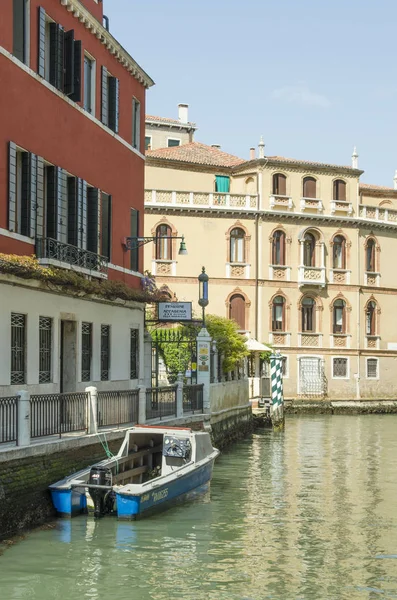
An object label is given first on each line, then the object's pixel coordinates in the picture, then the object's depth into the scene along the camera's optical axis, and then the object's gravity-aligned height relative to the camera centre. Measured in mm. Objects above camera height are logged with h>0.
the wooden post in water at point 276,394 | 36878 -671
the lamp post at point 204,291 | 27172 +2321
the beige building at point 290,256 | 47031 +5769
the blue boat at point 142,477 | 15688 -1687
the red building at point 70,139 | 18031 +4935
